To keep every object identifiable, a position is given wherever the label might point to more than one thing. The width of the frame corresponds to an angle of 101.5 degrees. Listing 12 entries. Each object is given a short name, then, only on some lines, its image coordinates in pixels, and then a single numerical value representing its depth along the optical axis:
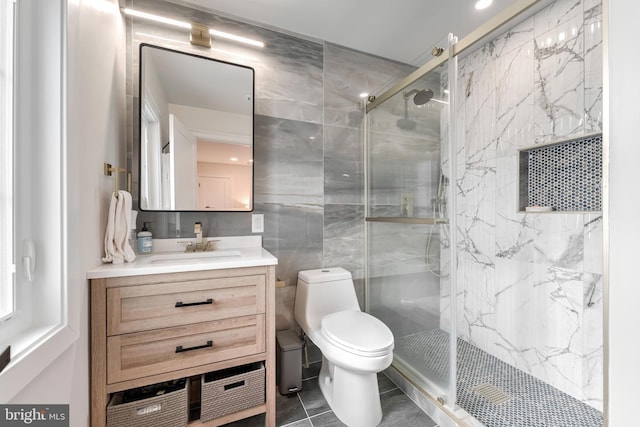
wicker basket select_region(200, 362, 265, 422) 1.25
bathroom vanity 1.09
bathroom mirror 1.54
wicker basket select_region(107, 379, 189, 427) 1.11
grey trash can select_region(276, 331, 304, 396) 1.62
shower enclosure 1.44
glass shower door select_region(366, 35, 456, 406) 1.50
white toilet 1.33
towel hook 1.29
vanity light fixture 1.59
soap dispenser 1.49
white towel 1.24
